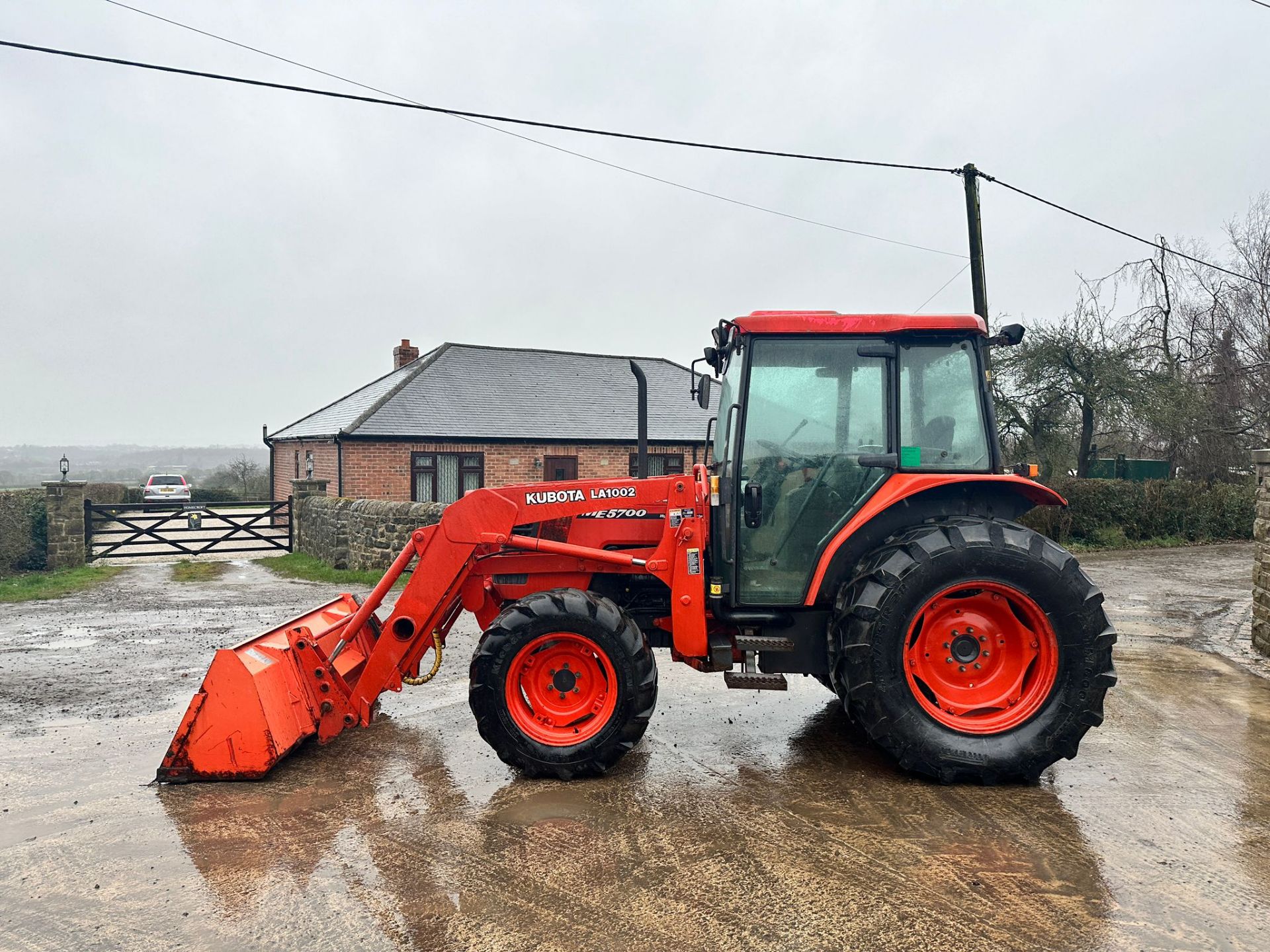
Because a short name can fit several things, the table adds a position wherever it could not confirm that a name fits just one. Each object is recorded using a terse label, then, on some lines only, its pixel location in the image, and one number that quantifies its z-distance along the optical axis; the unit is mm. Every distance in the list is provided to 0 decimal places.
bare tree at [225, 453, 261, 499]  37406
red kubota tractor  4277
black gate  14641
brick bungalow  19562
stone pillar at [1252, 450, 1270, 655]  7363
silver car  26859
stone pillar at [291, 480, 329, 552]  15906
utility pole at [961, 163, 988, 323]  12117
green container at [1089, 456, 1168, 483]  21109
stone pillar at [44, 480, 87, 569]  13523
